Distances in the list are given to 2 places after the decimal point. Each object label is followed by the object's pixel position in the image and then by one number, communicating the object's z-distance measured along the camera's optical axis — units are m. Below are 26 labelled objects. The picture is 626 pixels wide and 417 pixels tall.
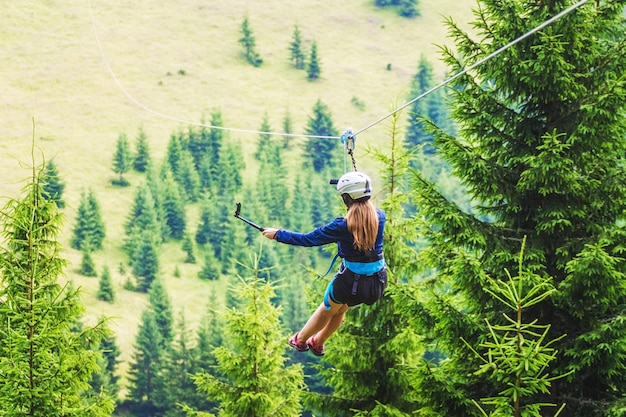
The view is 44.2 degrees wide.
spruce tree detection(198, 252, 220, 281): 112.94
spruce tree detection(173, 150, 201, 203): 131.75
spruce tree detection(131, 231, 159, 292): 108.69
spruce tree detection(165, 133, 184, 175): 135.38
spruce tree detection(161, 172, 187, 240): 123.88
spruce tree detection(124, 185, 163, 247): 115.12
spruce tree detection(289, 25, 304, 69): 176.50
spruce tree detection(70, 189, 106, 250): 112.50
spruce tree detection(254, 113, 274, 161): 143.88
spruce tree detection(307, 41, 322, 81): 172.50
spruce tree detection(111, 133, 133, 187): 131.75
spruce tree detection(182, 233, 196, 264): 117.64
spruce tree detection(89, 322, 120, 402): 69.06
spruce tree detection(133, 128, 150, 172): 136.88
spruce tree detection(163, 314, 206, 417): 66.50
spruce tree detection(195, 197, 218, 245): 122.00
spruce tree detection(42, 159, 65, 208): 114.00
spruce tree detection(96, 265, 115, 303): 99.94
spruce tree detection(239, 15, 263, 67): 176.62
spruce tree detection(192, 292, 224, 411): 67.60
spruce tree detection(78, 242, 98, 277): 105.44
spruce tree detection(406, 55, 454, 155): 148.38
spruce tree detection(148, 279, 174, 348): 88.06
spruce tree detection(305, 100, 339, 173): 147.00
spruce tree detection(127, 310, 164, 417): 72.81
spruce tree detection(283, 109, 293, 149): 151.00
